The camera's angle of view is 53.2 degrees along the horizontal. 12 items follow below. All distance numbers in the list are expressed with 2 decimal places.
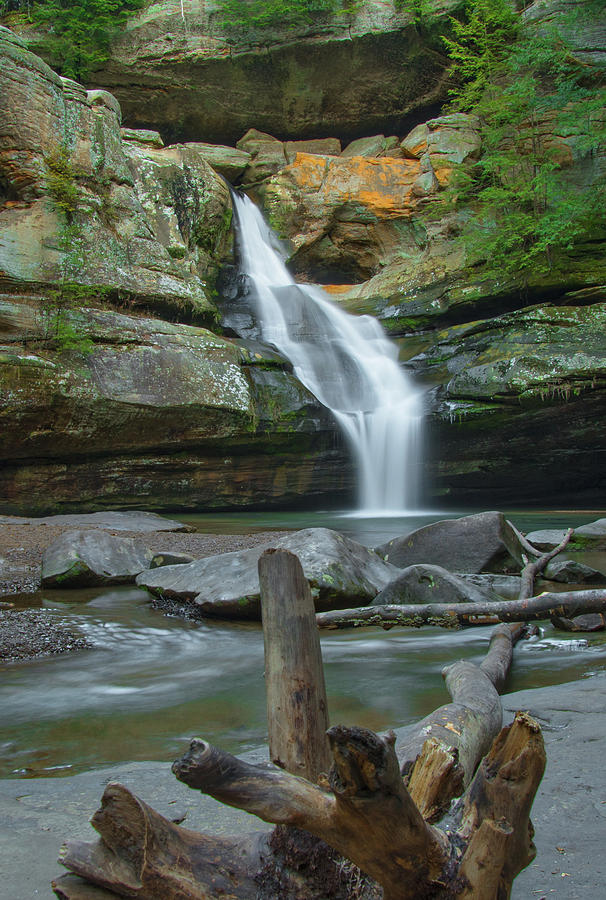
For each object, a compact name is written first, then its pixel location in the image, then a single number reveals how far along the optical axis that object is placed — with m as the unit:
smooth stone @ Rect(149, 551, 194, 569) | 6.36
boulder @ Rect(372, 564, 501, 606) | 4.72
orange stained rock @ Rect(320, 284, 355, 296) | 18.91
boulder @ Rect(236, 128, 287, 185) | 21.38
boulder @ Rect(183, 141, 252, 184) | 20.77
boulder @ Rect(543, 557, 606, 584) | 6.02
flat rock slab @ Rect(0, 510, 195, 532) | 9.72
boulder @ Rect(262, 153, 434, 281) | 19.56
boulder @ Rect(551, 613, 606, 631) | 4.40
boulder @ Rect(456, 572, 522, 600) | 5.65
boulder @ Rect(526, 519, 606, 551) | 7.94
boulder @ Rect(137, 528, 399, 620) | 4.94
